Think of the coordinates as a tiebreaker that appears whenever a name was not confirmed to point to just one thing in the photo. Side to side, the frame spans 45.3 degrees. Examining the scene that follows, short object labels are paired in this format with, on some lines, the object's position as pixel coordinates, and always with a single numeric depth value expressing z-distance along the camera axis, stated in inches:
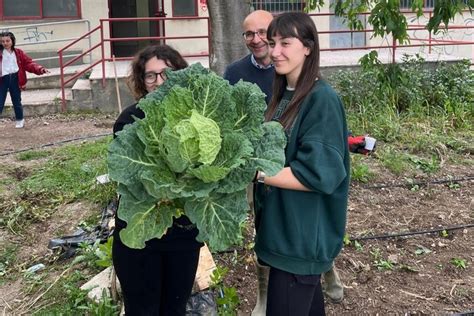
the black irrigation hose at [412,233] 180.7
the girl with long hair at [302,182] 86.8
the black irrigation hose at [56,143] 290.6
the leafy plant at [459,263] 165.2
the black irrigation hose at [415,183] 226.0
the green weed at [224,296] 137.8
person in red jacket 357.1
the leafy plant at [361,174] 230.1
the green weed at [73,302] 133.3
